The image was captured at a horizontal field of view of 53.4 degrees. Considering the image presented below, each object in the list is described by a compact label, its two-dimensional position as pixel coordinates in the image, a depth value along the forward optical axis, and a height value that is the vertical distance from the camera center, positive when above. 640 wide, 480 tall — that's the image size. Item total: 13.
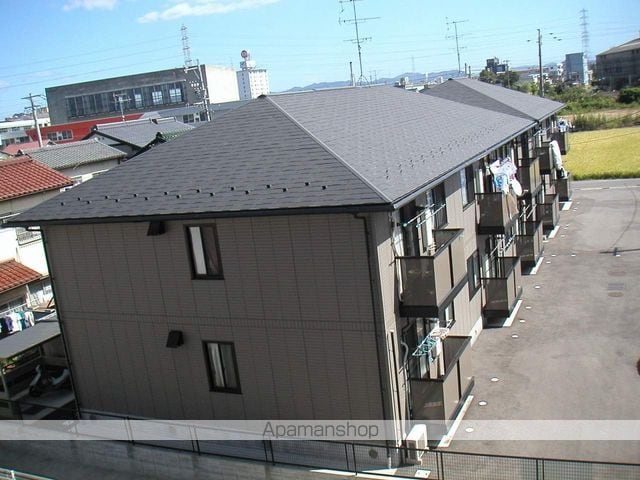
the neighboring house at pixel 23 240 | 18.00 -2.49
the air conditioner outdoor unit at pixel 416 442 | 9.80 -5.08
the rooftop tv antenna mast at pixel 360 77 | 34.53 +2.43
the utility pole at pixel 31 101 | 53.92 +4.68
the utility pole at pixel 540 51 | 61.48 +4.40
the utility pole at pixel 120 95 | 86.83 +6.62
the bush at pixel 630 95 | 72.25 -1.18
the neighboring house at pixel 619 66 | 105.00 +3.38
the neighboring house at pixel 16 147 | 56.57 +0.93
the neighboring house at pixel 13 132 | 91.60 +3.81
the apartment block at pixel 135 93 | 89.81 +7.17
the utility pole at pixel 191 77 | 58.43 +7.85
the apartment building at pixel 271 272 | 9.65 -2.35
